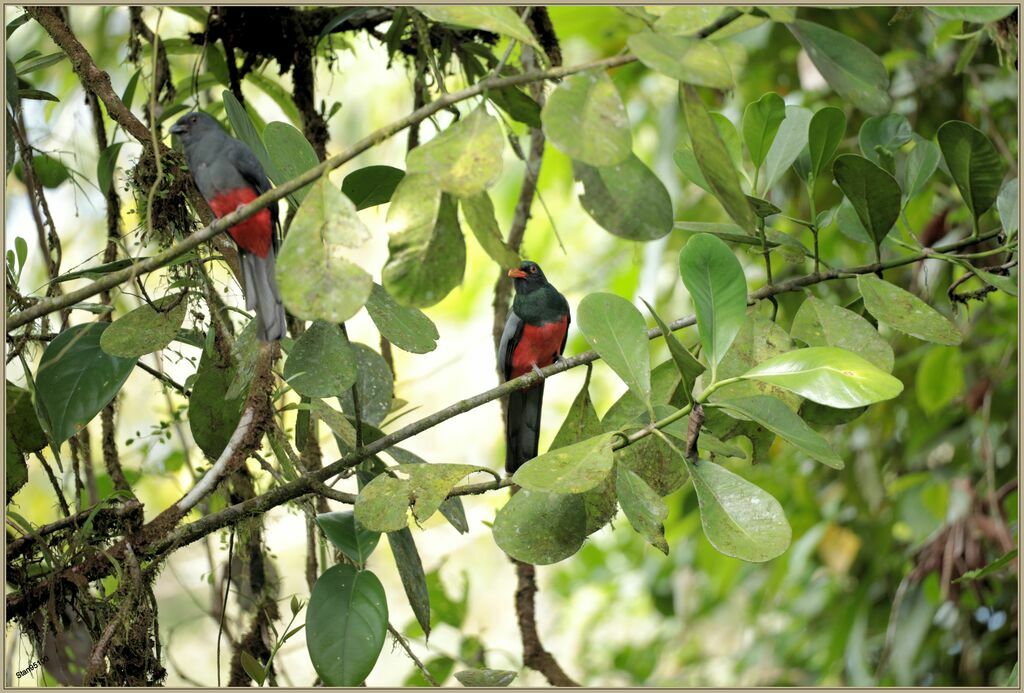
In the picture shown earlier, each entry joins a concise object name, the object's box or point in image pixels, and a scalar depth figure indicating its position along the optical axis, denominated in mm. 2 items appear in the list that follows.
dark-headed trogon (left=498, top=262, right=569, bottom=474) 19785
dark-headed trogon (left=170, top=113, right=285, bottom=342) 15914
